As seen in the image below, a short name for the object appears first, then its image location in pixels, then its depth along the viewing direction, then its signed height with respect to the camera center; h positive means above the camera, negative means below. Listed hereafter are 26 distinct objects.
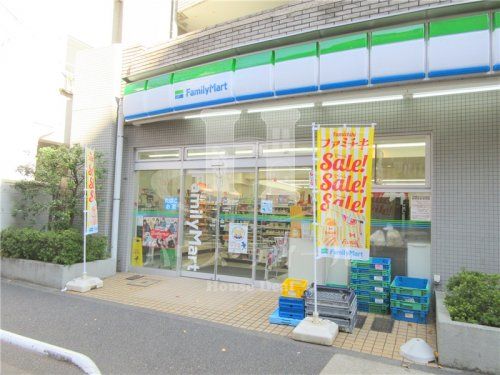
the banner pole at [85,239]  7.75 -0.69
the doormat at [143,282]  8.10 -1.67
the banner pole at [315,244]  5.04 -0.45
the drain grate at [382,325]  5.44 -1.70
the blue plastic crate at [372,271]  6.14 -0.97
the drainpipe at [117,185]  9.21 +0.57
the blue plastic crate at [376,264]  6.16 -0.85
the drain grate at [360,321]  5.59 -1.69
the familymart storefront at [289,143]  5.60 +1.43
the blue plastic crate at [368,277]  6.14 -1.07
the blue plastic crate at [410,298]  5.62 -1.30
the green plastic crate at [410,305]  5.62 -1.41
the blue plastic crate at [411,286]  5.64 -1.16
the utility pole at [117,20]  14.32 +7.40
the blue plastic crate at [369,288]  6.13 -1.26
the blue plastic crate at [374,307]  6.09 -1.58
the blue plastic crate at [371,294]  6.12 -1.35
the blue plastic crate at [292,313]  5.62 -1.57
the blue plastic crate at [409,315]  5.66 -1.58
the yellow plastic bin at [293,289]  5.68 -1.21
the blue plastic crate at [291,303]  5.62 -1.41
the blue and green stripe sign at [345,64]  5.16 +2.47
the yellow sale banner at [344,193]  5.17 +0.29
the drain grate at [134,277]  8.66 -1.65
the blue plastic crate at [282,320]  5.56 -1.67
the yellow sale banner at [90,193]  7.92 +0.30
